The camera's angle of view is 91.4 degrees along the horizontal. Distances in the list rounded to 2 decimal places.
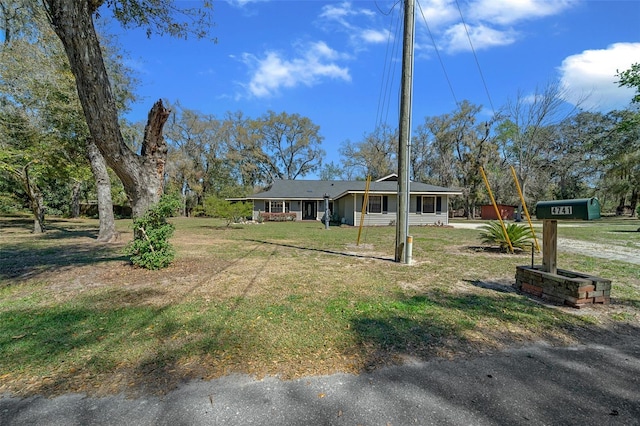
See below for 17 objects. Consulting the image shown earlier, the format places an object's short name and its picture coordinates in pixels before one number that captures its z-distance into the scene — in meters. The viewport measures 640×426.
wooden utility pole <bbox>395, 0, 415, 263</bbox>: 7.03
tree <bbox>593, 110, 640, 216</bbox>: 27.02
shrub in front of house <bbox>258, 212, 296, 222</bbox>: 26.23
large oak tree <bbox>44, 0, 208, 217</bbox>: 4.61
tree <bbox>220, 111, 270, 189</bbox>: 36.66
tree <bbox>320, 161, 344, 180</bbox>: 52.00
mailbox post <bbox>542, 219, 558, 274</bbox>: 4.35
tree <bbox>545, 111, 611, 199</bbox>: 34.09
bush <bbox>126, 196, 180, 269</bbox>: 6.01
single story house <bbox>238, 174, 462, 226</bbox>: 21.23
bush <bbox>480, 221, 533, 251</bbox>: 8.61
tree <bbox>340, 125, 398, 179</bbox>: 38.25
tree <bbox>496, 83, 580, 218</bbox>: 27.67
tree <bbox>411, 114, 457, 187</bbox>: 35.86
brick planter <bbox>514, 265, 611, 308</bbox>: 4.01
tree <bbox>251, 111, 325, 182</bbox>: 39.47
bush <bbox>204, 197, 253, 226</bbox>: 18.75
